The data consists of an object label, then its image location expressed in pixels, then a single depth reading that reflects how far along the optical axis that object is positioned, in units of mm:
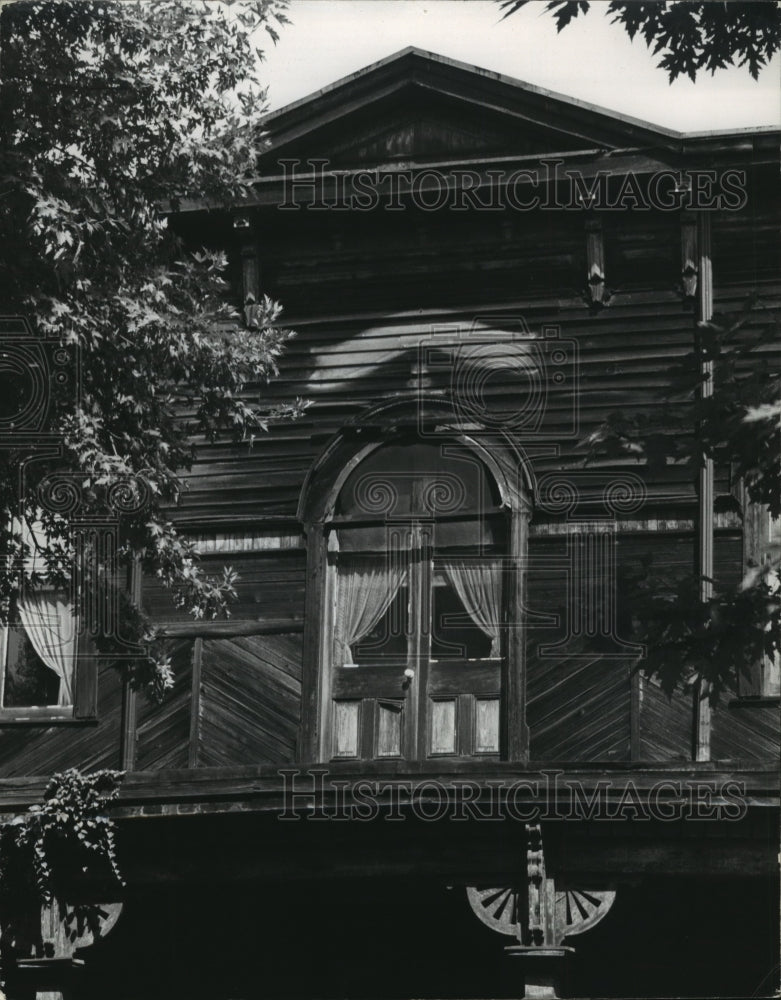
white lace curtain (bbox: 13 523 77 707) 16562
